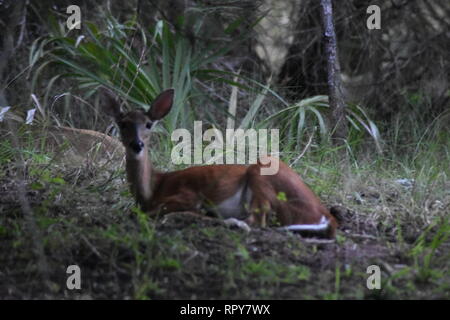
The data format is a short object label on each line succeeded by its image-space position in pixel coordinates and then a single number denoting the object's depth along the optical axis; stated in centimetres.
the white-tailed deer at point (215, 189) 996
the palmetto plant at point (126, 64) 1552
